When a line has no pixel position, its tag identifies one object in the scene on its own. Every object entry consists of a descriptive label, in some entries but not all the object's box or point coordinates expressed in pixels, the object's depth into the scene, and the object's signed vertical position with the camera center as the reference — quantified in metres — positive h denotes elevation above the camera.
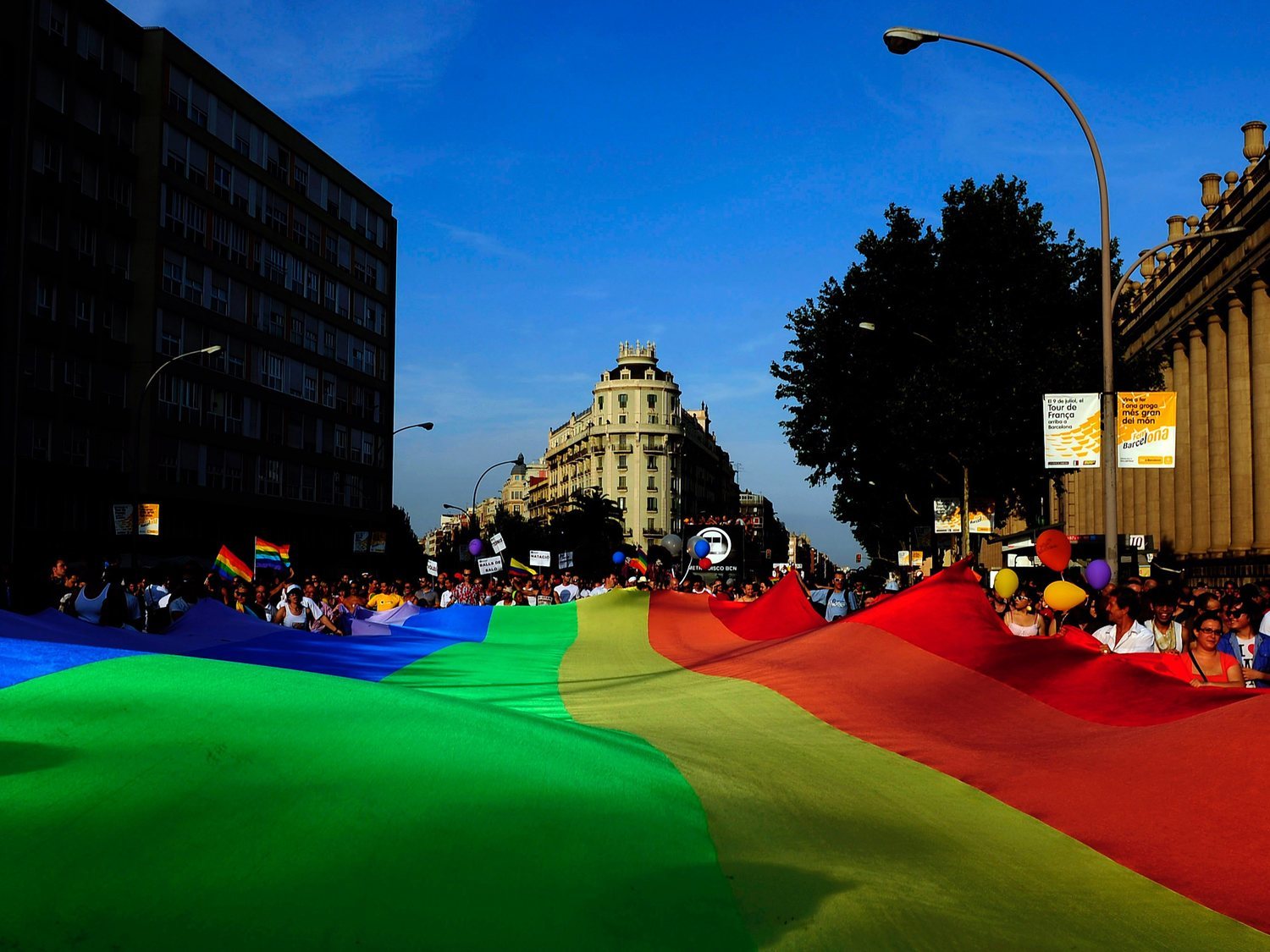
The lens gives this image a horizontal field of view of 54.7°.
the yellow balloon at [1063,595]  14.77 -0.90
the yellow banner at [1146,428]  18.88 +1.44
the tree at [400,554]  71.31 -2.53
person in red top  10.53 -1.23
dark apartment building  47.62 +9.41
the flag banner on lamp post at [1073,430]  18.73 +1.39
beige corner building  158.75 +9.37
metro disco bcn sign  30.06 -0.65
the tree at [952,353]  36.97 +5.32
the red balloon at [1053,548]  17.36 -0.40
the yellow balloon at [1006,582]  16.28 -0.84
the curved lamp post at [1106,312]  18.25 +3.17
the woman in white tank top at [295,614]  16.97 -1.41
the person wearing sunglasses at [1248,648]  11.20 -1.21
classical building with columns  43.81 +5.99
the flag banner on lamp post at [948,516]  39.47 +0.11
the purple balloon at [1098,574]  19.72 -0.87
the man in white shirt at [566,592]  26.05 -1.63
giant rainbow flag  3.56 -1.13
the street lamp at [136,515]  30.96 -0.08
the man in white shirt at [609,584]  26.65 -1.49
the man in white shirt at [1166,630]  12.89 -1.17
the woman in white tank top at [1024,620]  13.96 -1.15
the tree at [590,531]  101.25 -1.42
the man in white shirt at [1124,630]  12.74 -1.16
